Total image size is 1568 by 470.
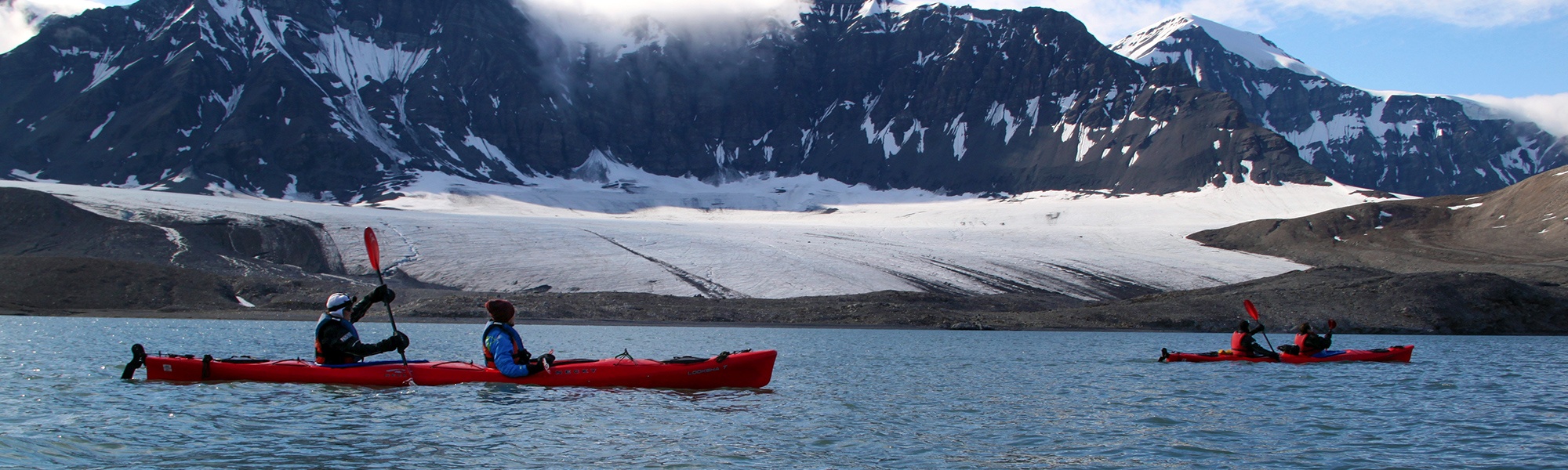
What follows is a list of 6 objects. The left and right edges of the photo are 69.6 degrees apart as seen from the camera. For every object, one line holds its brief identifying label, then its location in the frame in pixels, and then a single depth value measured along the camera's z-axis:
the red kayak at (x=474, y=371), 20.09
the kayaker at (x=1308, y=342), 30.83
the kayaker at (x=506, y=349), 19.78
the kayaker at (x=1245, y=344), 30.05
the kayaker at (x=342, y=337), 18.83
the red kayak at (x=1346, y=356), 30.41
